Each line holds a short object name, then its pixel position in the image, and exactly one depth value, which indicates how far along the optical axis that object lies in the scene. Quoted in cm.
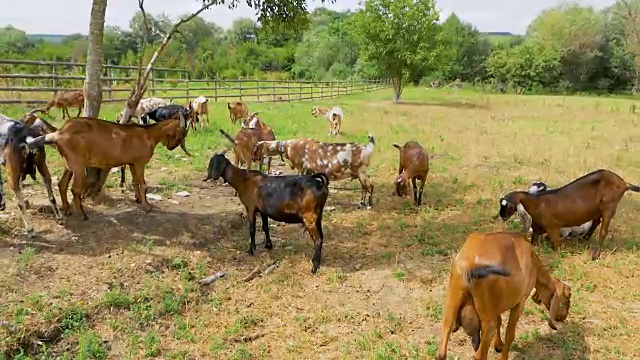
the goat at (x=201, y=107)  1706
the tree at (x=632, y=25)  2933
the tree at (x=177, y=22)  777
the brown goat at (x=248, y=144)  1067
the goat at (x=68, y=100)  1619
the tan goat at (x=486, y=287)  394
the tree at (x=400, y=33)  3497
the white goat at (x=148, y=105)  1581
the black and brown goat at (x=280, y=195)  643
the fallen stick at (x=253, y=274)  617
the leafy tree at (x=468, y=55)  6222
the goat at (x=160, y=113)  1259
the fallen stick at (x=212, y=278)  599
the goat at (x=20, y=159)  644
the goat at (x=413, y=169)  917
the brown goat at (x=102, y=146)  687
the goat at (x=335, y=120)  1728
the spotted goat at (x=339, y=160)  915
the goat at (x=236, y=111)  1867
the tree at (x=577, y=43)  5397
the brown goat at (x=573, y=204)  692
